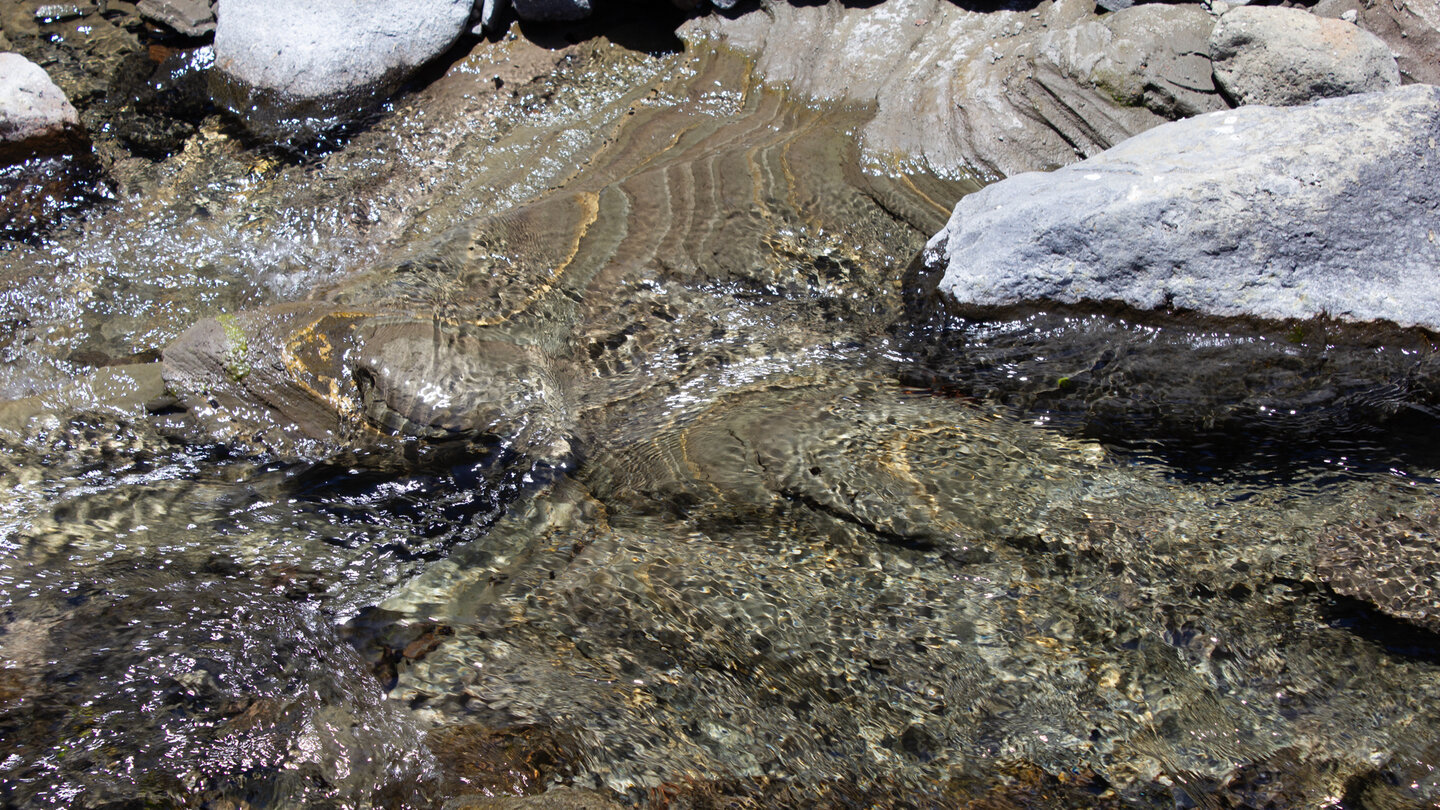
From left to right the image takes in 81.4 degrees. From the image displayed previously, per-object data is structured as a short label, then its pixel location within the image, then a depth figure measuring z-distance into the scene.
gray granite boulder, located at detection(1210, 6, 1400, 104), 3.87
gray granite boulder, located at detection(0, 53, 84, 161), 4.05
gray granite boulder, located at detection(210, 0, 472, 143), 4.50
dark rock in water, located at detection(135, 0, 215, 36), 4.91
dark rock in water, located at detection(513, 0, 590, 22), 4.96
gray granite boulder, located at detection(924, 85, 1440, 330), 3.21
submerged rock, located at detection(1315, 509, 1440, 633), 2.43
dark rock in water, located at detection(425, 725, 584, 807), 1.92
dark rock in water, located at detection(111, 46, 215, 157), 4.46
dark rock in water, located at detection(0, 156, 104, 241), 3.95
